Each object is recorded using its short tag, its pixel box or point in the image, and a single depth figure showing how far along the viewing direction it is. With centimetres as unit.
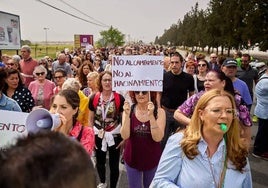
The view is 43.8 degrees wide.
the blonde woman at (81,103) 434
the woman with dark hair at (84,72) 673
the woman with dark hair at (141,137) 361
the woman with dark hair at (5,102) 366
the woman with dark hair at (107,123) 431
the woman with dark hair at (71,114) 282
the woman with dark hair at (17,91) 473
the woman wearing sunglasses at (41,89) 577
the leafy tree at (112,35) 7339
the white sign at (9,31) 1506
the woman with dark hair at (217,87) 401
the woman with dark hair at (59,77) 564
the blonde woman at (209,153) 213
